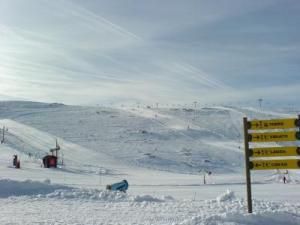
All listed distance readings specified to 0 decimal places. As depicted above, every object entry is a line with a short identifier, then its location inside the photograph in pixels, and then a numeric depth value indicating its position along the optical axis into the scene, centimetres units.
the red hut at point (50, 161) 4516
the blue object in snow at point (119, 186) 2124
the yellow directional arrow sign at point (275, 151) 1202
